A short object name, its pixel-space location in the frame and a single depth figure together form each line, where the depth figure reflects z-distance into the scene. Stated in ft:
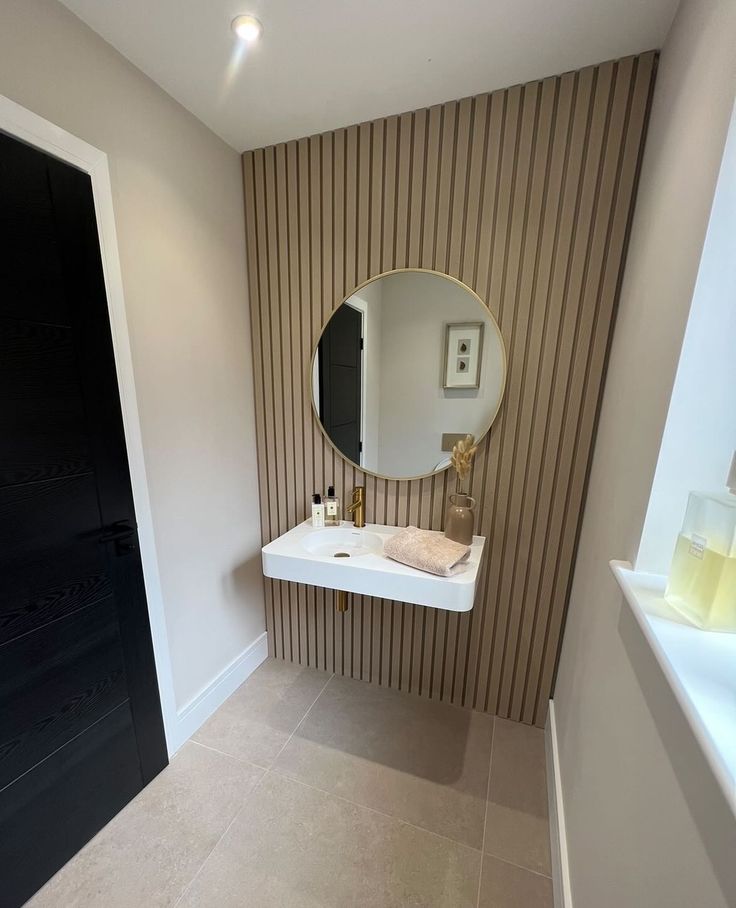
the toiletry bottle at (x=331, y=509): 5.74
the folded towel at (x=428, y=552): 4.35
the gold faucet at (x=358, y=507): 5.63
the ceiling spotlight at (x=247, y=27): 3.40
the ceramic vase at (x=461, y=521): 4.93
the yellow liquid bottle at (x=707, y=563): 2.12
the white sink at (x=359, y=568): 4.26
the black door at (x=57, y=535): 3.25
